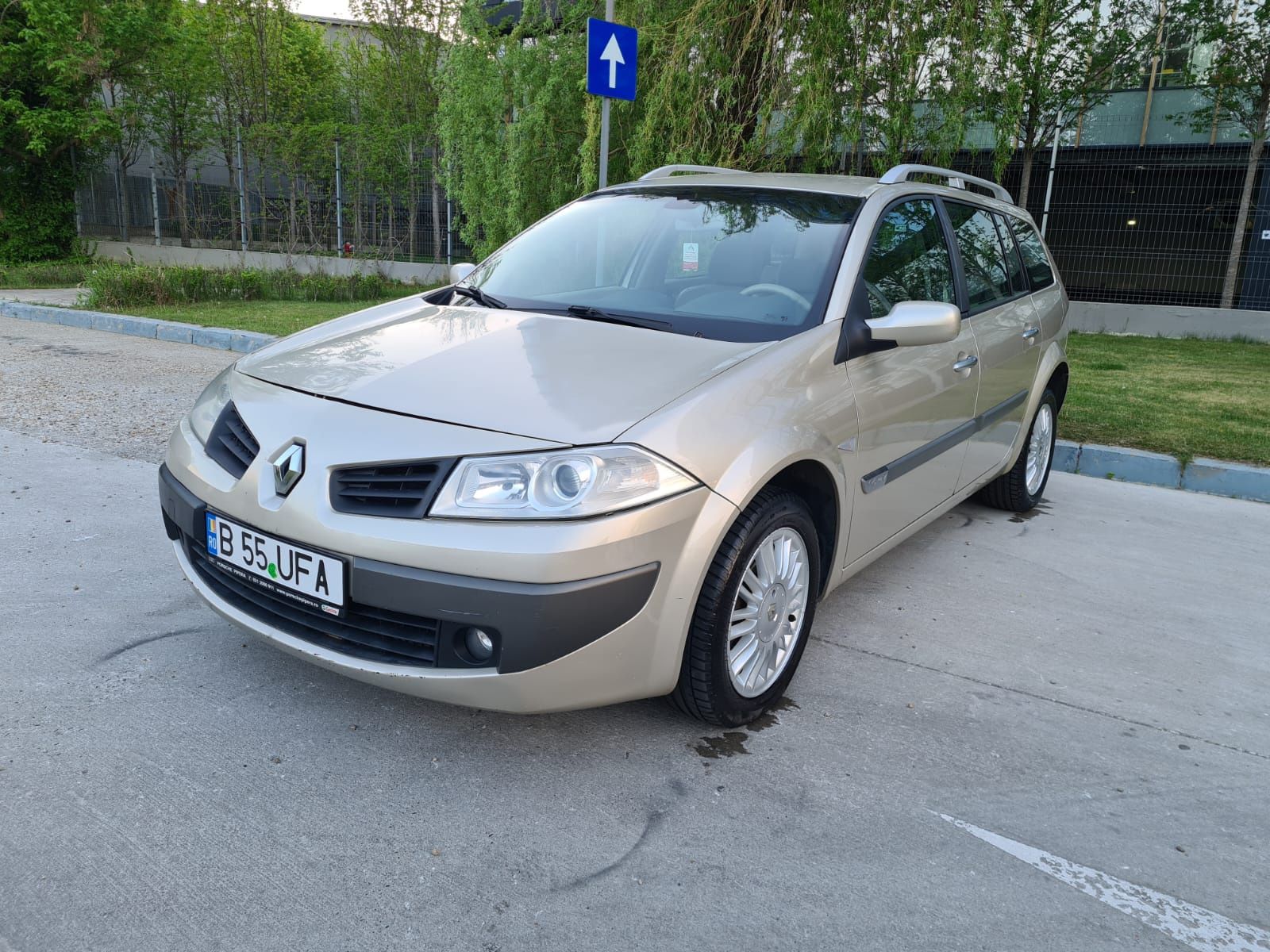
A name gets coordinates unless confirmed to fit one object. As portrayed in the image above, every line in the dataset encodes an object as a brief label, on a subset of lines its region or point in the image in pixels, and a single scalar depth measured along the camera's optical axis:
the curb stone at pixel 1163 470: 5.42
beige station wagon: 2.15
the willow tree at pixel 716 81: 9.34
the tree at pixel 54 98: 19.03
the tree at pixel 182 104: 22.53
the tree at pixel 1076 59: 12.31
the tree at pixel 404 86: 20.05
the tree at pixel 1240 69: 12.38
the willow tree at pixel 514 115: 12.02
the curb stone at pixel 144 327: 8.87
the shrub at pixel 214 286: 11.30
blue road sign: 6.95
